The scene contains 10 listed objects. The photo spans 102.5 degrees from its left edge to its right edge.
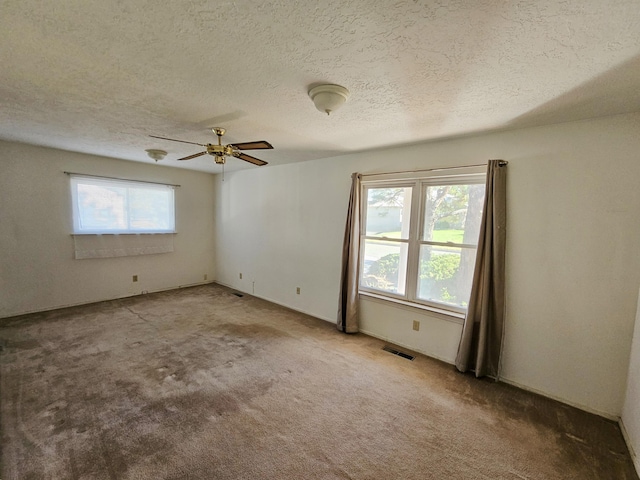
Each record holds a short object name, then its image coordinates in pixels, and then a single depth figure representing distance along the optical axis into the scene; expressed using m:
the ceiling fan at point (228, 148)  2.24
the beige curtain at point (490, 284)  2.43
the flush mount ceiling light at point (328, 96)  1.72
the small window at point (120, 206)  4.05
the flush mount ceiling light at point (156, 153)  3.40
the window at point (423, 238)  2.76
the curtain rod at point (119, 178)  3.94
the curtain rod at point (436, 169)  2.42
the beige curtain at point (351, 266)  3.38
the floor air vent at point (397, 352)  2.90
